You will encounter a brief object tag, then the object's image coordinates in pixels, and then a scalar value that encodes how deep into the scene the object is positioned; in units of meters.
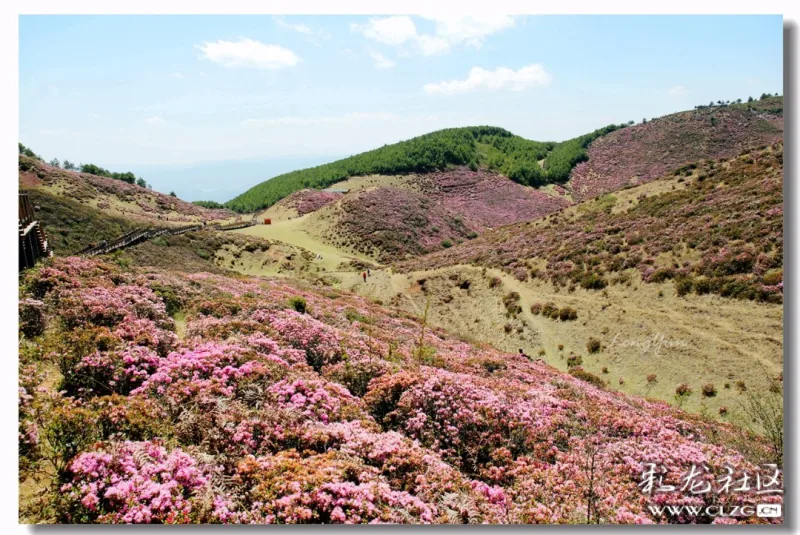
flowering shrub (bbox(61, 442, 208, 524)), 4.91
